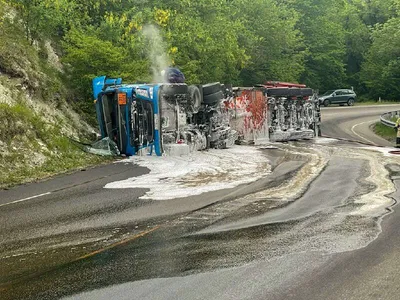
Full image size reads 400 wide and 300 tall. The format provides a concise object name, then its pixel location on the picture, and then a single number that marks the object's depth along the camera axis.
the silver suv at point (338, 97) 50.22
